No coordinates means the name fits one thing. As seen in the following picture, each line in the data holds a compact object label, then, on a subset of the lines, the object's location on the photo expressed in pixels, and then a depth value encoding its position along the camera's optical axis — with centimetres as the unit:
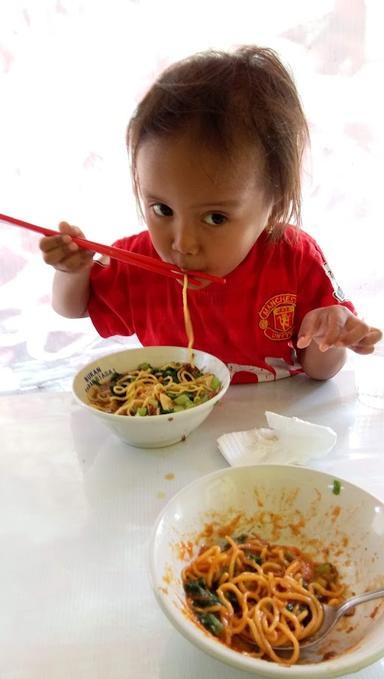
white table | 56
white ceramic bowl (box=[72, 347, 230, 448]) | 84
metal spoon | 57
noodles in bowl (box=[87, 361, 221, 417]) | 92
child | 88
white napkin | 85
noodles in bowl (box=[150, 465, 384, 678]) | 52
